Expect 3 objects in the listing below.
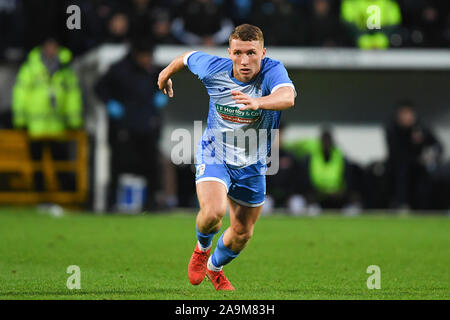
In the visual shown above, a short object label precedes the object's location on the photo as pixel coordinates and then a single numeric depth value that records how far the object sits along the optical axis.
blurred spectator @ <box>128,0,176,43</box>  15.98
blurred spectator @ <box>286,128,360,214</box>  16.27
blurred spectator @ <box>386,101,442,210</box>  16.12
